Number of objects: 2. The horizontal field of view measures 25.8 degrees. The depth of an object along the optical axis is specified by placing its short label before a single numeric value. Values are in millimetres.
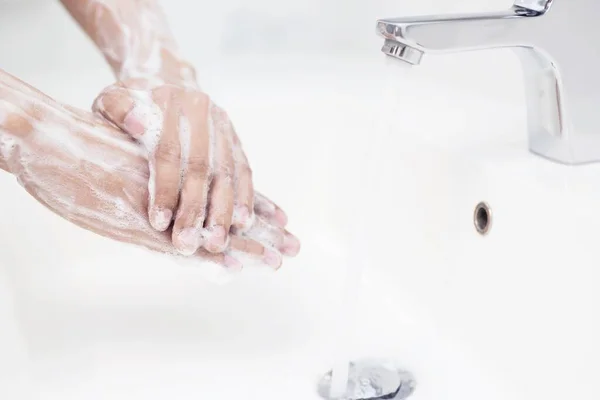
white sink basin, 799
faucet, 769
